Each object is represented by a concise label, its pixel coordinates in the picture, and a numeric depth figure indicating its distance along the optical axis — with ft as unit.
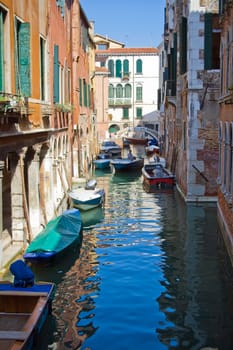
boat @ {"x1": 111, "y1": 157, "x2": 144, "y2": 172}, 84.74
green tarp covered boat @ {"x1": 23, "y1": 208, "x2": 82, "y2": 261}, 30.04
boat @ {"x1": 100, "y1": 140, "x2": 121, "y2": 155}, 115.24
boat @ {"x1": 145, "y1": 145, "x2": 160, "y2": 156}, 112.71
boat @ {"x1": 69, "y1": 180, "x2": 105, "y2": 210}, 50.21
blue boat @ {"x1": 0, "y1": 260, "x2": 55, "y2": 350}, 19.80
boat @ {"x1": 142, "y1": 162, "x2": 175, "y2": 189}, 63.26
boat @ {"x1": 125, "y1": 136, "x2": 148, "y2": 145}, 147.43
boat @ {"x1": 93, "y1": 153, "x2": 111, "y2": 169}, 92.32
